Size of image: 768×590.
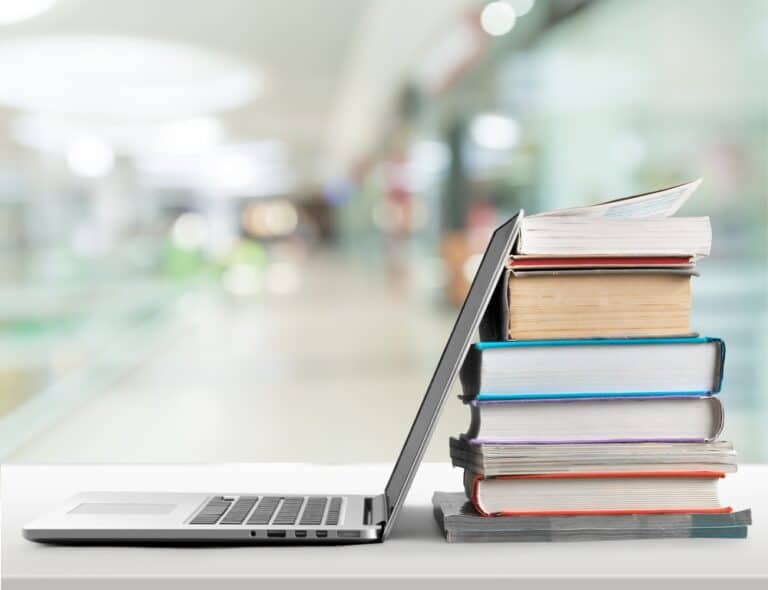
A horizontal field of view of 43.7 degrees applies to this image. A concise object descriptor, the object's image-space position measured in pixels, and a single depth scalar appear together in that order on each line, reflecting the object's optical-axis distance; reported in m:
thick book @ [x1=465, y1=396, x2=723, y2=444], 1.18
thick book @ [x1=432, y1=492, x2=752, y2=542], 1.19
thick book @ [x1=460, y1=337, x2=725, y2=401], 1.19
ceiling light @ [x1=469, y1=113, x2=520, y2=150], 9.26
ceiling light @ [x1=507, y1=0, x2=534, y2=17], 8.45
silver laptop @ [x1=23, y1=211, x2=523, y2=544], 1.17
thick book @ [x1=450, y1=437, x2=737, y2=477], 1.17
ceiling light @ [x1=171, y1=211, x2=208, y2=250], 15.21
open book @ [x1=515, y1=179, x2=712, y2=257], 1.21
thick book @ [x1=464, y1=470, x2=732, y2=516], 1.19
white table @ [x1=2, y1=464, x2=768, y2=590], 1.05
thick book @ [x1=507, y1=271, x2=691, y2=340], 1.21
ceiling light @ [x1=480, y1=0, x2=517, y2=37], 8.90
